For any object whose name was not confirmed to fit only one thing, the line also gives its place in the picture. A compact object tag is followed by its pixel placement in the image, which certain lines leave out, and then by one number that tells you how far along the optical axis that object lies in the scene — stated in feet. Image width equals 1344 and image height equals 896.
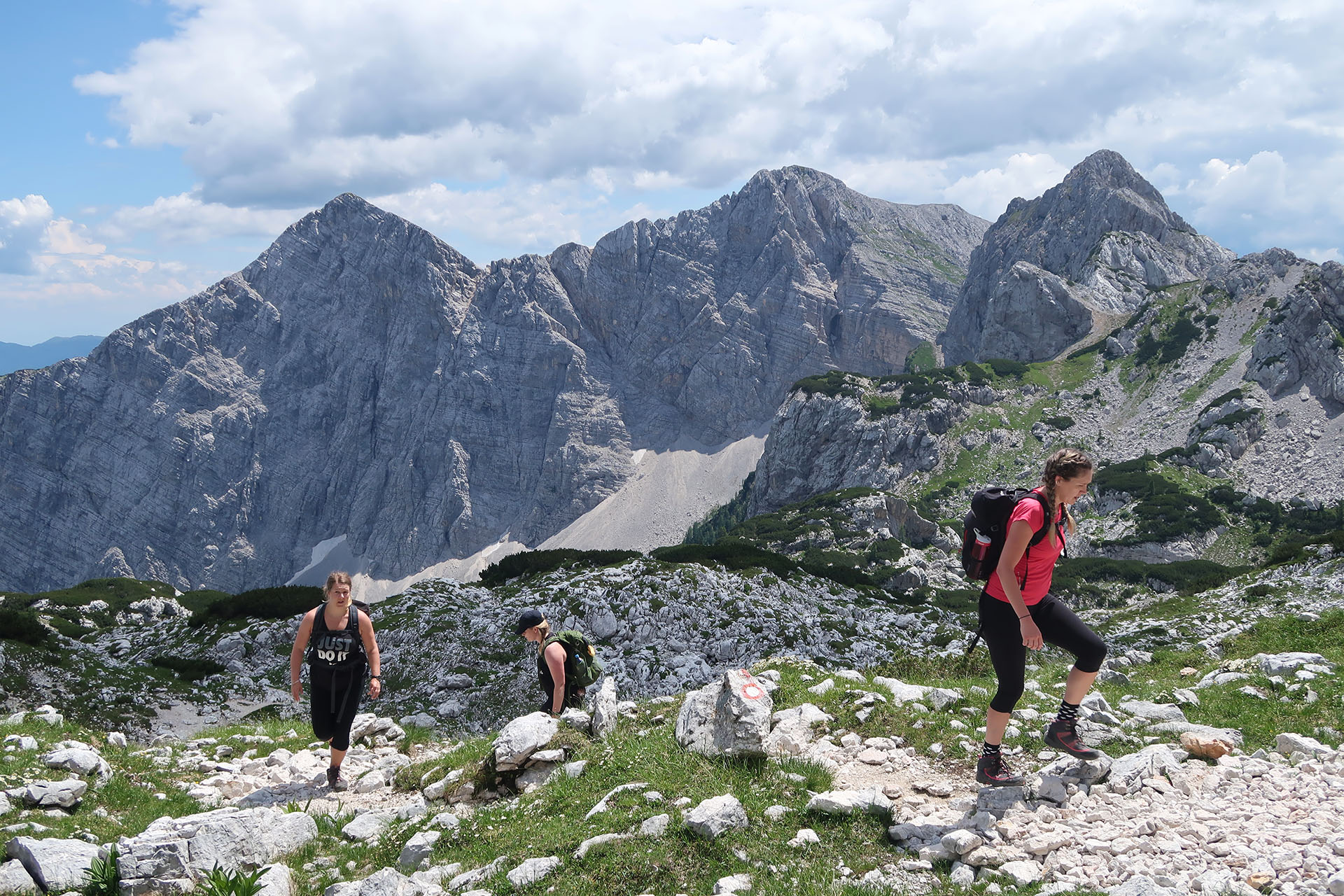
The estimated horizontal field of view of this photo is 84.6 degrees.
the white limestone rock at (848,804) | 25.43
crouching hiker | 40.16
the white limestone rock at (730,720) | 29.91
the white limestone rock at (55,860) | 24.79
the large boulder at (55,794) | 32.50
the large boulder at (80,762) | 36.47
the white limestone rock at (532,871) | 23.09
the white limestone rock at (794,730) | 31.76
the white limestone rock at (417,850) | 26.50
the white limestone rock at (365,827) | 29.89
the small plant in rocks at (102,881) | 24.35
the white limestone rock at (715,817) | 24.07
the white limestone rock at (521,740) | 33.01
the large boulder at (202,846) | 24.45
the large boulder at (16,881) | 24.25
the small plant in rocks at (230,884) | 23.13
